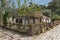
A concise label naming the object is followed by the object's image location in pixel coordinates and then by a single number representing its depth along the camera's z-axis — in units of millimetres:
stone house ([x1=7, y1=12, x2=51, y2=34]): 6502
